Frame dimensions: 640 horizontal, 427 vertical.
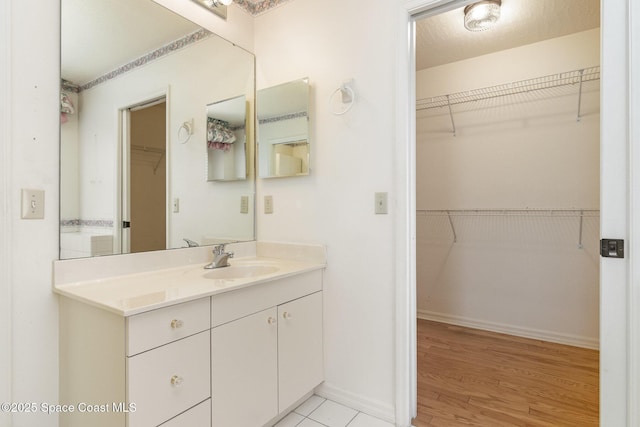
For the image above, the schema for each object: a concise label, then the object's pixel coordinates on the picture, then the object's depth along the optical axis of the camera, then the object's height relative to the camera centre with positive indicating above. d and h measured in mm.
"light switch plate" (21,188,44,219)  1211 +34
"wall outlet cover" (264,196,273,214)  2094 +49
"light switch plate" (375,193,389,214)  1643 +35
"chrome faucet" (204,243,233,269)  1741 -259
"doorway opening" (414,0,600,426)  2488 +271
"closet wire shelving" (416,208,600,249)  2527 -27
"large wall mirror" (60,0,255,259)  1372 +418
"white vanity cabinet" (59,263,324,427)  1005 -549
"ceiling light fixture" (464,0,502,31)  2082 +1337
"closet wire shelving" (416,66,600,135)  2496 +1068
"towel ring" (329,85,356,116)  1731 +642
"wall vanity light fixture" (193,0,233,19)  1833 +1236
